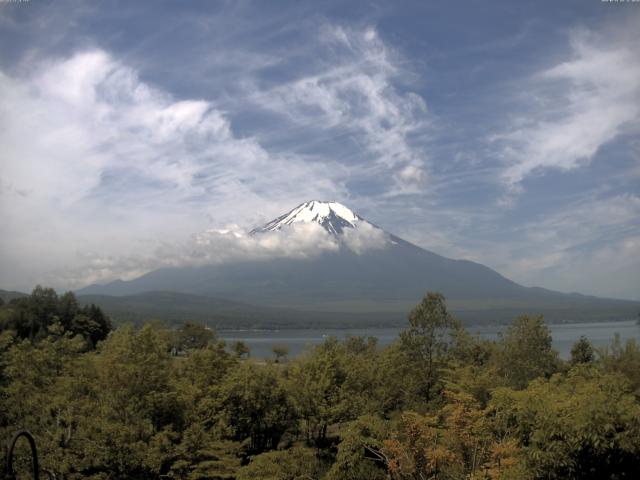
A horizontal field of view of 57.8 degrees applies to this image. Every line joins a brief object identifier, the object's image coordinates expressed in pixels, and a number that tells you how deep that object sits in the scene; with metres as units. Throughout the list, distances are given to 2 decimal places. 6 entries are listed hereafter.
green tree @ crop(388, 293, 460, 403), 28.81
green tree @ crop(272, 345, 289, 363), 56.96
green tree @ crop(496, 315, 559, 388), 32.91
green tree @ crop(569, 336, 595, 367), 40.94
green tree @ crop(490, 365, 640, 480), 11.58
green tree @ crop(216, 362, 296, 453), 24.52
